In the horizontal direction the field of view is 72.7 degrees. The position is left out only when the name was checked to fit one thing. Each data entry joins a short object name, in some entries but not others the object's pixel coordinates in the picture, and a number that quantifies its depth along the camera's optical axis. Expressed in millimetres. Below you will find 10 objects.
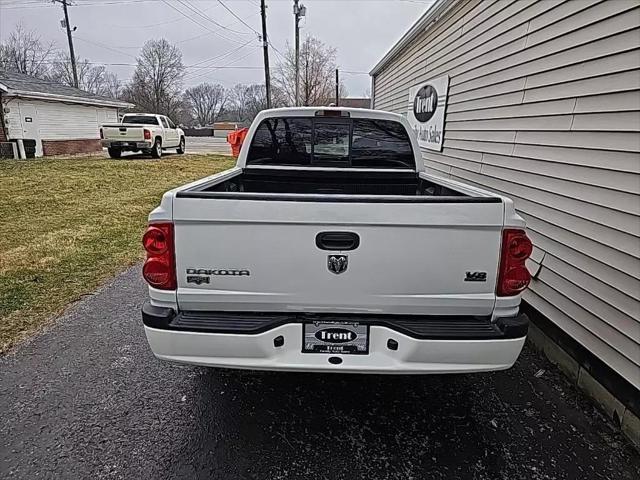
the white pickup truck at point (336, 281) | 2049
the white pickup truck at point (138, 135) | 17703
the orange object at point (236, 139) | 16427
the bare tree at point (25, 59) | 46625
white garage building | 17469
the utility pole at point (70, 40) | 32150
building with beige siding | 2611
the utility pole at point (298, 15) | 24641
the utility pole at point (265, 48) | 22016
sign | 6605
